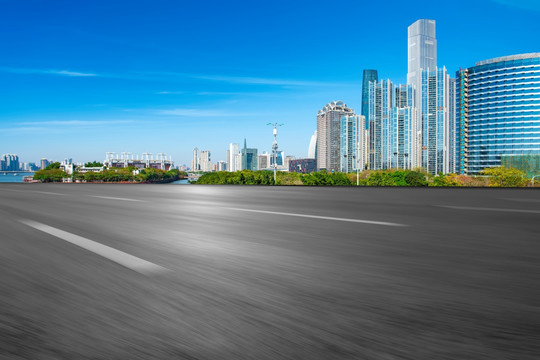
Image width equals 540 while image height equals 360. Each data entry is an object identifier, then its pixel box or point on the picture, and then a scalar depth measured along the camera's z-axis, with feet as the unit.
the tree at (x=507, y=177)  161.09
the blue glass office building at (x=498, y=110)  522.88
